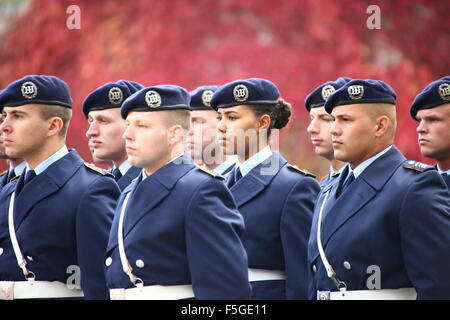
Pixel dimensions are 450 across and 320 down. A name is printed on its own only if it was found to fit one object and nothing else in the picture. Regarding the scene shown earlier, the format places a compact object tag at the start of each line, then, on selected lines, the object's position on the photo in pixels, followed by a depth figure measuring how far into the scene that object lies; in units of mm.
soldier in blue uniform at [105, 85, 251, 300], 10461
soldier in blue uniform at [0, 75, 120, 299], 11781
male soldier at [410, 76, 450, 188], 13820
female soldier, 12547
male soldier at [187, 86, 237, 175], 16719
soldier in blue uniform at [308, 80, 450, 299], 10547
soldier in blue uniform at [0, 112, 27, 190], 14272
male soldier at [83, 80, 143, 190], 14805
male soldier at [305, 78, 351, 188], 15266
